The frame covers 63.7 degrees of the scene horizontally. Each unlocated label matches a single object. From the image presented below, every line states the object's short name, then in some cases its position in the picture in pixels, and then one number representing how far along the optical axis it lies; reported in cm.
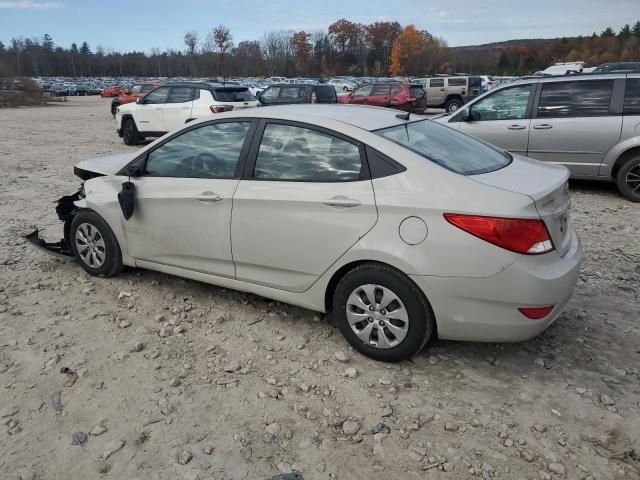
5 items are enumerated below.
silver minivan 712
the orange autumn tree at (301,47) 11950
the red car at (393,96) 2092
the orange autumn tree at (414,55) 10219
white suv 1312
